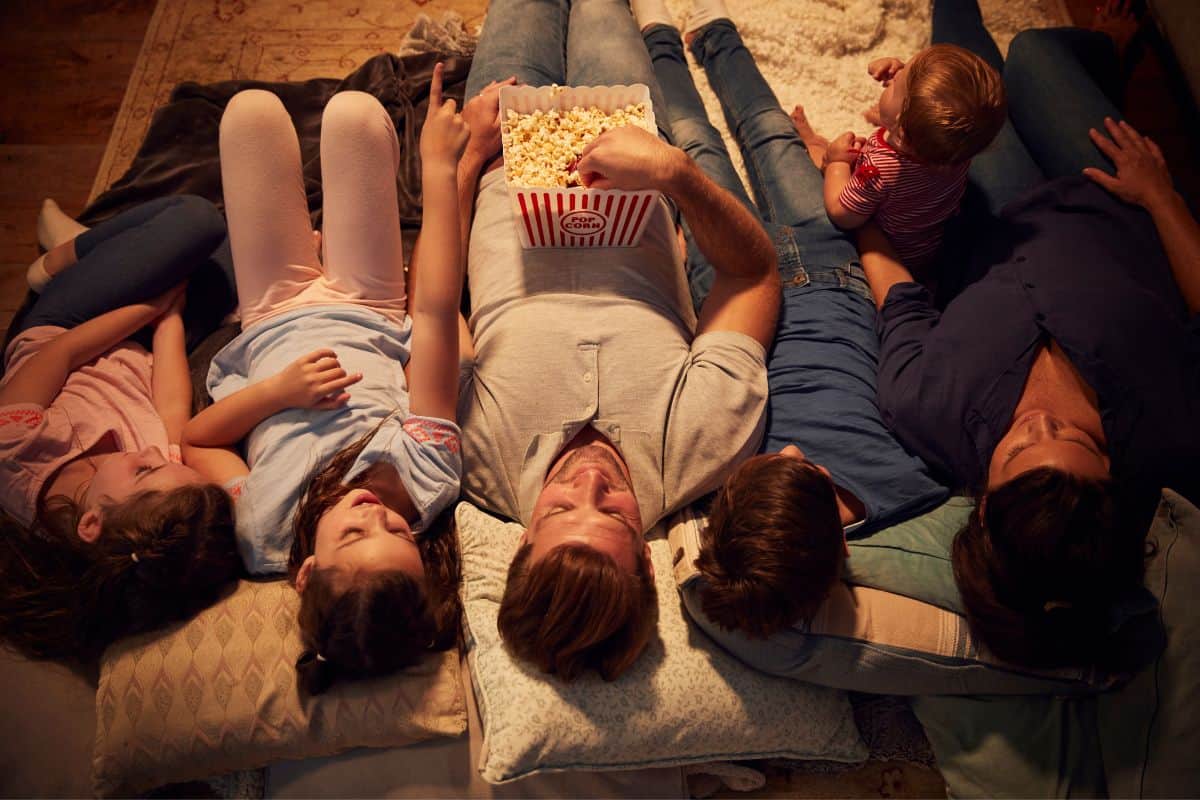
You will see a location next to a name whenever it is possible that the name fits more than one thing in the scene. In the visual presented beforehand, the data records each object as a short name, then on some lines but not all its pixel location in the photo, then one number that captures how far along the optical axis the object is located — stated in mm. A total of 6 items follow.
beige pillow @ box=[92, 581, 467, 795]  1255
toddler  1578
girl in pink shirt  1318
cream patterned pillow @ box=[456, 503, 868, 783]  1253
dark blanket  1871
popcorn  1517
